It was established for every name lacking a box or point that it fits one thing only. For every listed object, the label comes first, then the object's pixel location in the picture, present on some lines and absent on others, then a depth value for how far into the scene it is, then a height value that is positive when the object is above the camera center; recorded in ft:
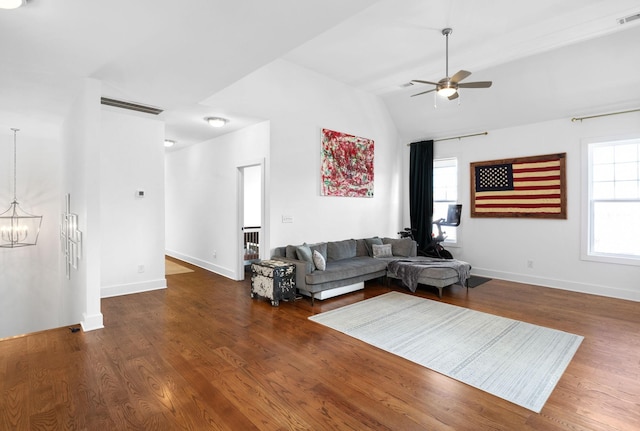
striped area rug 8.44 -4.33
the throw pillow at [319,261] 15.37 -2.34
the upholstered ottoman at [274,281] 14.49 -3.15
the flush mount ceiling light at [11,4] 6.71 +4.35
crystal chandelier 18.31 -0.77
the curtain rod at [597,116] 15.75 +4.88
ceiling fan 13.12 +5.16
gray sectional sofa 15.05 -2.69
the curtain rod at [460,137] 20.54 +4.96
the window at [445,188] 22.38 +1.63
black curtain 22.70 +1.51
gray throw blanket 16.69 -2.98
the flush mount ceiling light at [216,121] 17.01 +4.79
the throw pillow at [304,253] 15.81 -2.01
